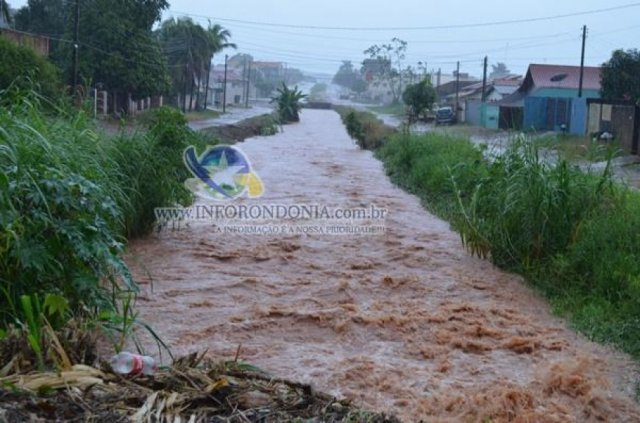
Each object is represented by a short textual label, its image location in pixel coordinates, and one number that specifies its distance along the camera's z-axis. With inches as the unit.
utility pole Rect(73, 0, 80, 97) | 1086.4
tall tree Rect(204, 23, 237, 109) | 2236.7
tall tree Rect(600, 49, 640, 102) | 1245.1
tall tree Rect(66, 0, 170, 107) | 1353.3
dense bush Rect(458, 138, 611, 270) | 376.2
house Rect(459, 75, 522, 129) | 1778.4
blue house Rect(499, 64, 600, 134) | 1353.3
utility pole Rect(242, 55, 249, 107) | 3610.7
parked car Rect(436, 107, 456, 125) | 1988.6
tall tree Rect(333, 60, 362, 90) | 6284.5
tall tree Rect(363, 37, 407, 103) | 3501.5
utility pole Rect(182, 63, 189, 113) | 2110.0
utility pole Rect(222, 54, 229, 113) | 2556.6
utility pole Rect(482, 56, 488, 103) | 2052.2
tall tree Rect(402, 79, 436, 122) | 1807.3
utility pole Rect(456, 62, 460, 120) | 2385.7
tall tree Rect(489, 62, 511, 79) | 5126.0
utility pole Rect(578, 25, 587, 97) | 1544.8
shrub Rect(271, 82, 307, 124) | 1983.3
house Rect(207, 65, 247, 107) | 3132.4
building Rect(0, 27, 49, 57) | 1032.8
